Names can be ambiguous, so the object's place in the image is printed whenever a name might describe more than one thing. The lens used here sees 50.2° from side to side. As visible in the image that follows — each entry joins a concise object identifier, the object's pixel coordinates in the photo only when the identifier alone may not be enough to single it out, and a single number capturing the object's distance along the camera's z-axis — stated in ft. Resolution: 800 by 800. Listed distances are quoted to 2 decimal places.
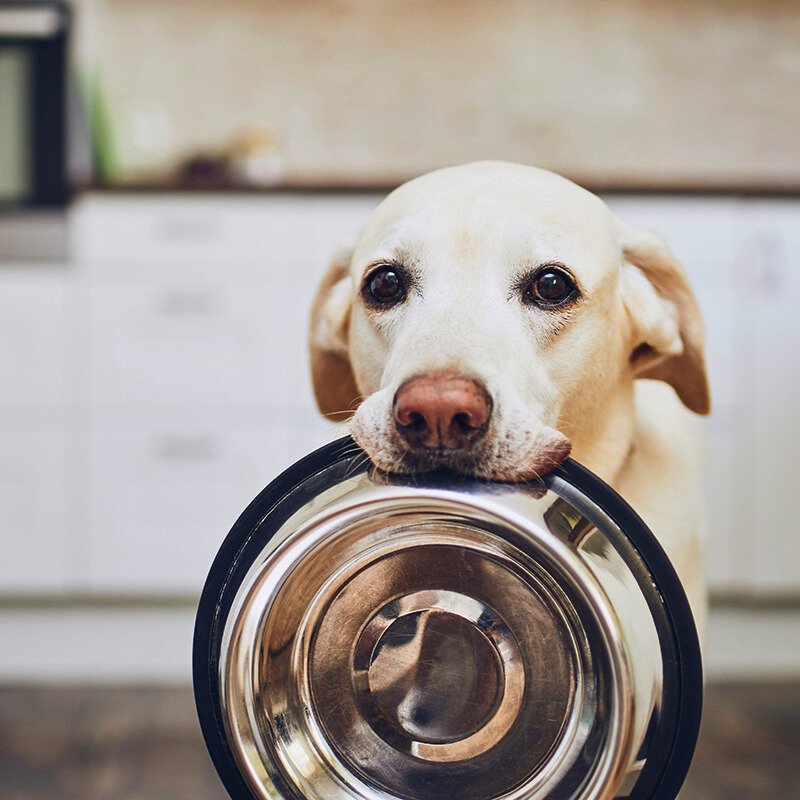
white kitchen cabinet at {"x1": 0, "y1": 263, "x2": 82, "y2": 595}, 6.84
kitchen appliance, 7.09
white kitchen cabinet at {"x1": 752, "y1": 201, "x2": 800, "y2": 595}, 6.70
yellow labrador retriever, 1.93
